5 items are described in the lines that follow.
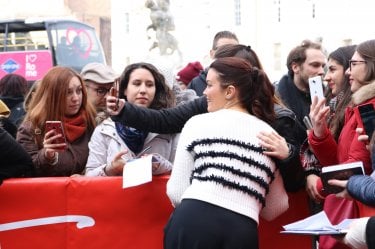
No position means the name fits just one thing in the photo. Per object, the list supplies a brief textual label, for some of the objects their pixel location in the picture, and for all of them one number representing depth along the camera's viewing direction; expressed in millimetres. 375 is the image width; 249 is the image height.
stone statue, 30188
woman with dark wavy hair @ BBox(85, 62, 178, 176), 4688
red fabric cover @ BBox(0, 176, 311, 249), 4625
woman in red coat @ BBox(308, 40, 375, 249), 4090
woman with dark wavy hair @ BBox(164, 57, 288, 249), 3615
